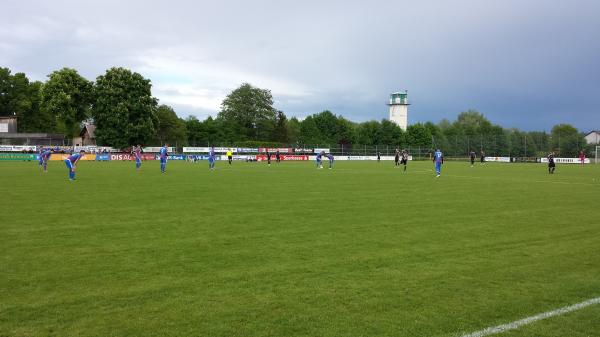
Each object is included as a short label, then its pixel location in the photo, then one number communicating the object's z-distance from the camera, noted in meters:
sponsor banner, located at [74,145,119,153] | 59.44
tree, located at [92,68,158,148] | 60.97
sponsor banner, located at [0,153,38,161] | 52.22
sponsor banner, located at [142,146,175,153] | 63.53
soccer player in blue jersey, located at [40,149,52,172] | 29.64
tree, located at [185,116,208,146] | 85.88
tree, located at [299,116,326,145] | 94.81
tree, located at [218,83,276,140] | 98.19
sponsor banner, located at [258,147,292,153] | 71.50
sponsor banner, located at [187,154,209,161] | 61.70
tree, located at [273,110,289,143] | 97.00
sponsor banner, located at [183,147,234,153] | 66.44
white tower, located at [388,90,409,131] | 116.31
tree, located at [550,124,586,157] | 71.12
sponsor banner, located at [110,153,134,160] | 58.21
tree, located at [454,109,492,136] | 119.44
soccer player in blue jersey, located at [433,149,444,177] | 29.67
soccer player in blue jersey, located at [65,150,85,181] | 22.00
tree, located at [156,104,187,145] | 78.00
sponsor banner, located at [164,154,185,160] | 63.53
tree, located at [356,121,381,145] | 97.02
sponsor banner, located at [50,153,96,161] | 52.00
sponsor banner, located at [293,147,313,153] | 73.69
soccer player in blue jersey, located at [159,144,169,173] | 30.66
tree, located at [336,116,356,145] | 100.64
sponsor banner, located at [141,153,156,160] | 60.17
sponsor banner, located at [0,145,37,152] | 54.72
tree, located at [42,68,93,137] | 61.53
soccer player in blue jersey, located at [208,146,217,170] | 36.66
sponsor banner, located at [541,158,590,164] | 69.06
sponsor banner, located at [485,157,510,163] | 74.47
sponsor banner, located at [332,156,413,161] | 74.69
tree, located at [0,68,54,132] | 74.31
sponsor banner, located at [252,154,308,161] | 66.15
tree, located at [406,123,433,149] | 98.50
